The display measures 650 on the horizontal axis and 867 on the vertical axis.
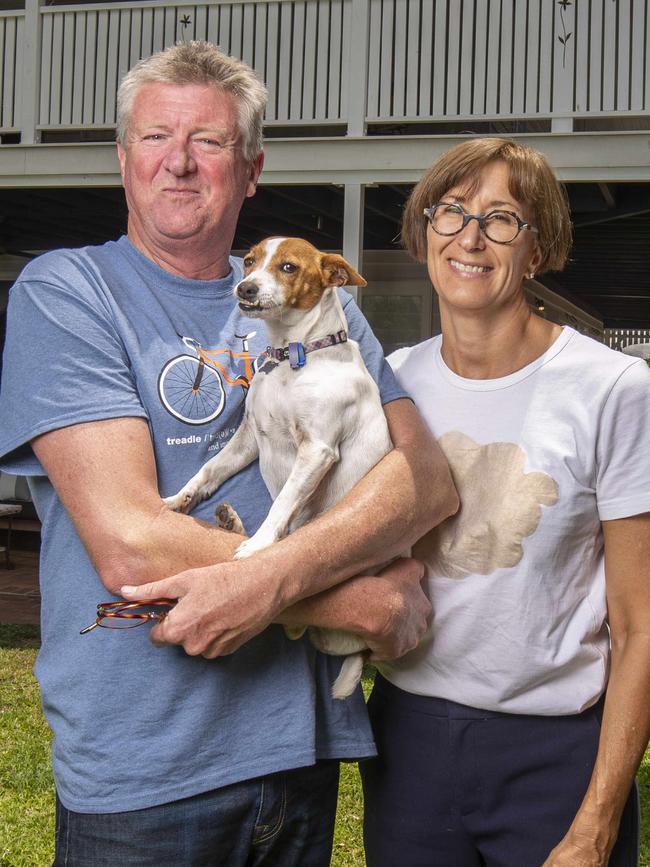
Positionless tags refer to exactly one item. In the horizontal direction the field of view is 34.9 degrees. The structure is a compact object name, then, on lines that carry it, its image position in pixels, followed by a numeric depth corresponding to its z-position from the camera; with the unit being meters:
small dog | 2.05
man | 1.78
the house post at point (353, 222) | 9.20
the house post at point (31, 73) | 10.16
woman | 2.08
